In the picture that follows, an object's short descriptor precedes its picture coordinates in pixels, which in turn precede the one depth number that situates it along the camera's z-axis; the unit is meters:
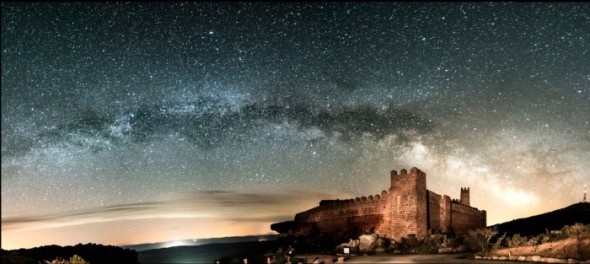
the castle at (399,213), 39.12
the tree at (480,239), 31.22
